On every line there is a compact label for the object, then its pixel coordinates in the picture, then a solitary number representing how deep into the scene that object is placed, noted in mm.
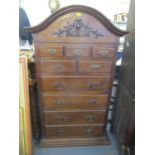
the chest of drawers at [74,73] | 1454
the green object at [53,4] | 1942
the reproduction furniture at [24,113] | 1344
